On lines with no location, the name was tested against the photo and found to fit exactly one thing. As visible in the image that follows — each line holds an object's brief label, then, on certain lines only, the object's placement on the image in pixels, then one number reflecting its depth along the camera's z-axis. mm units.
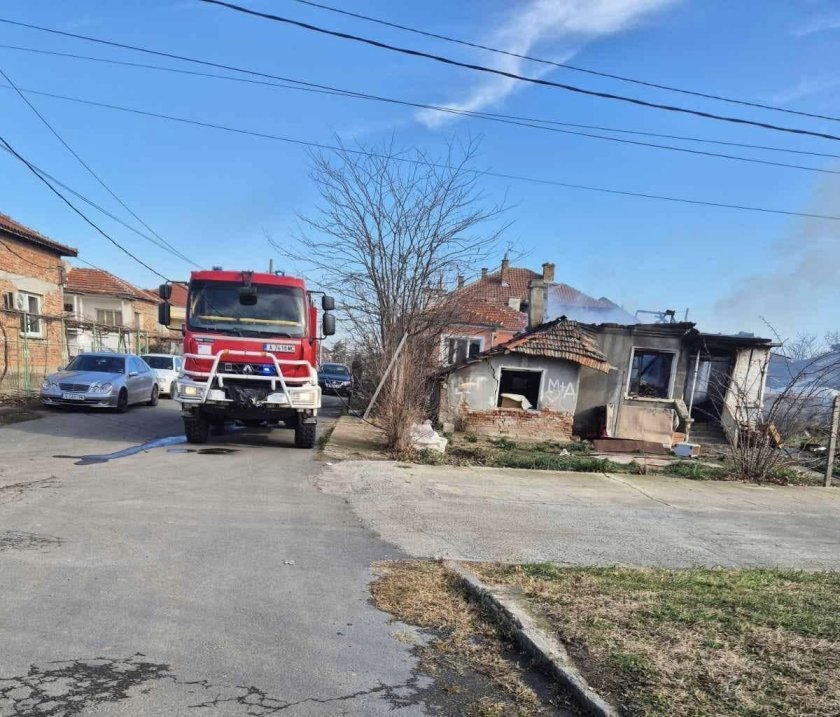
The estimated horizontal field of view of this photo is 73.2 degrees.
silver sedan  13828
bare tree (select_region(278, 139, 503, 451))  16578
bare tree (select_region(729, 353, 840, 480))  10757
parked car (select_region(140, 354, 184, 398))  19938
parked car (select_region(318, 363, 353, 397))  25953
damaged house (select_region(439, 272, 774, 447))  16938
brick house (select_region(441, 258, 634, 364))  18594
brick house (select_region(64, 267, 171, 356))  32844
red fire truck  9742
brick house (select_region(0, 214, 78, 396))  18703
